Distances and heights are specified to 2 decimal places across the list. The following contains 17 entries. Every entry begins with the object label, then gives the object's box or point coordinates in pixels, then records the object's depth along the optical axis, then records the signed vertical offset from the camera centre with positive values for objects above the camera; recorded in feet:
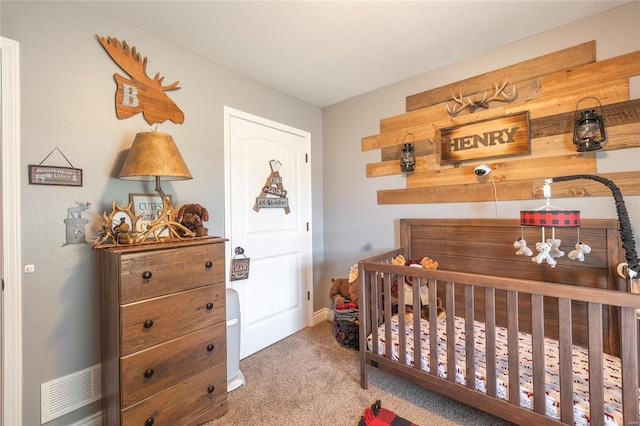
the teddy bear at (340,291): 8.47 -2.52
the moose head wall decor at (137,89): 5.28 +2.64
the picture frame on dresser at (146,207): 5.45 +0.21
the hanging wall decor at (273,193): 7.99 +0.65
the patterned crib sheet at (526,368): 3.86 -2.73
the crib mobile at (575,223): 4.48 -0.25
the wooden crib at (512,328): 3.69 -2.15
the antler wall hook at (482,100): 6.31 +2.66
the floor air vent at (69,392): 4.52 -3.02
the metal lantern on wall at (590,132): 5.22 +1.48
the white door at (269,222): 7.40 -0.22
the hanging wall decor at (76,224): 4.74 -0.09
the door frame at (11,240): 4.20 -0.31
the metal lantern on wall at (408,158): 7.67 +1.52
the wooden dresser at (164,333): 4.19 -1.98
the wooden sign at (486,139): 6.15 +1.73
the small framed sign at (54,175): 4.43 +0.74
